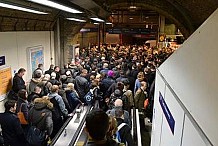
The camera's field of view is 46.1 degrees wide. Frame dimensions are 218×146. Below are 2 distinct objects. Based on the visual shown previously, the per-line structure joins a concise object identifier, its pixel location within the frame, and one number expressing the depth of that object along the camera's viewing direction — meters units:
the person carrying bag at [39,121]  4.47
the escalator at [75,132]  4.37
